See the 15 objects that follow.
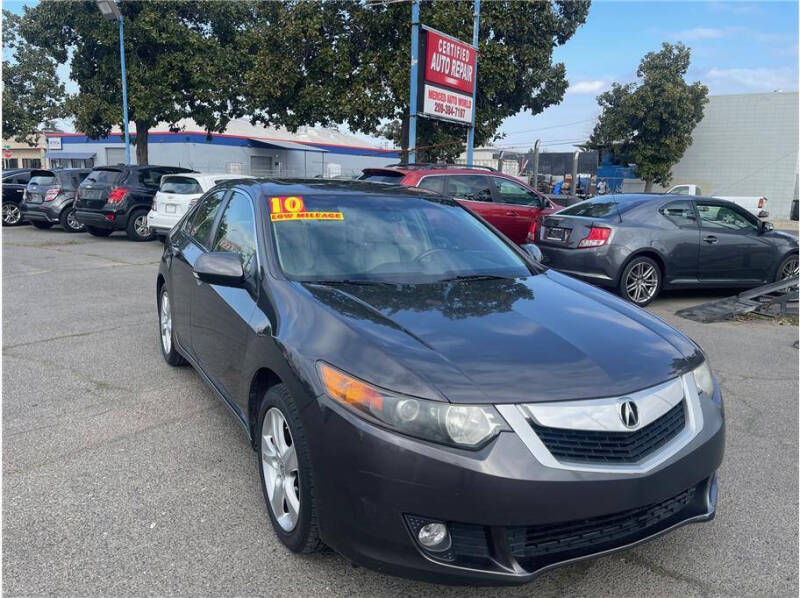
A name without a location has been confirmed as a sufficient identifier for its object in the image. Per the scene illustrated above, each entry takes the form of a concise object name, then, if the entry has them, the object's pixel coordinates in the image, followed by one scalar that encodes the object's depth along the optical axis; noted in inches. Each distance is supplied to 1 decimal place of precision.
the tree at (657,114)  1314.0
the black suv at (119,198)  560.4
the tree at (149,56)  805.2
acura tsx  84.1
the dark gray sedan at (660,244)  318.3
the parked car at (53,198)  635.5
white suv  486.9
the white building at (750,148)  1343.5
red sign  570.3
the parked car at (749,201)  979.9
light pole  701.9
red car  390.0
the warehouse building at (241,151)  1451.8
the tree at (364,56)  728.3
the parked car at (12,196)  698.2
